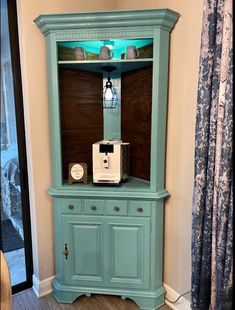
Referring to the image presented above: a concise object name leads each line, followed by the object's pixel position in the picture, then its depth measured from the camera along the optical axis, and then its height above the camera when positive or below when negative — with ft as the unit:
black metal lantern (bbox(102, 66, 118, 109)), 7.94 +0.58
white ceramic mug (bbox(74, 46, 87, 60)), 6.71 +1.58
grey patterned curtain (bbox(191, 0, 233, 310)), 4.54 -0.92
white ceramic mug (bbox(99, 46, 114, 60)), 6.68 +1.58
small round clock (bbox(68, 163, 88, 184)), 7.07 -1.48
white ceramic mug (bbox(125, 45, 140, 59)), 6.60 +1.57
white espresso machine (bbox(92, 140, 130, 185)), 6.97 -1.19
